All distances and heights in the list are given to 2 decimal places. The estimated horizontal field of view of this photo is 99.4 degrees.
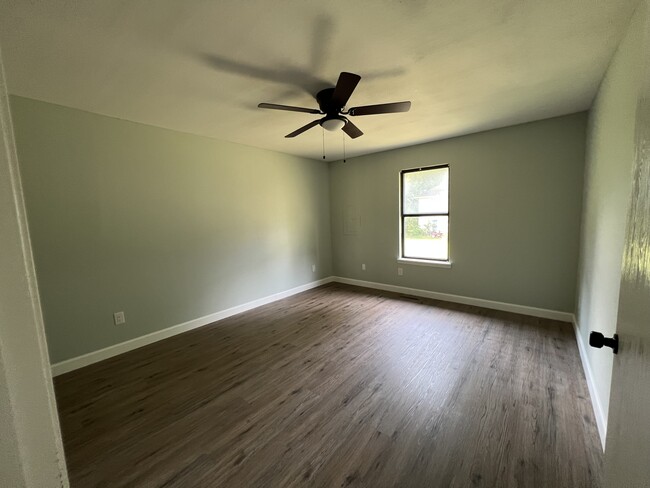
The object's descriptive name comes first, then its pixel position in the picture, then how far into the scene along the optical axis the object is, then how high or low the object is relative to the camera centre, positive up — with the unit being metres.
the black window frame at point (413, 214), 4.10 +0.00
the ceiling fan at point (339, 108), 1.92 +0.85
